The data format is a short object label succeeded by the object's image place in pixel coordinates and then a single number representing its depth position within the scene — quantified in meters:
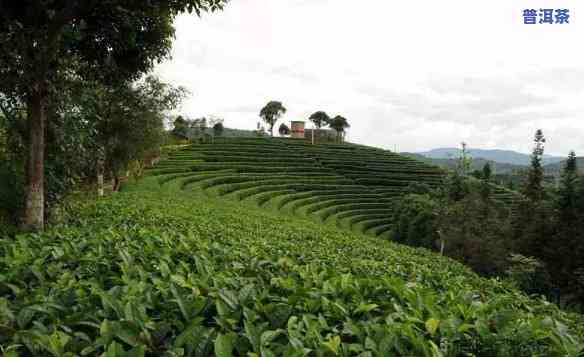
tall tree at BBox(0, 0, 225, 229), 6.08
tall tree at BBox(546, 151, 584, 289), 24.77
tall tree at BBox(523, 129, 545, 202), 30.89
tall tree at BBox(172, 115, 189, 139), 52.50
